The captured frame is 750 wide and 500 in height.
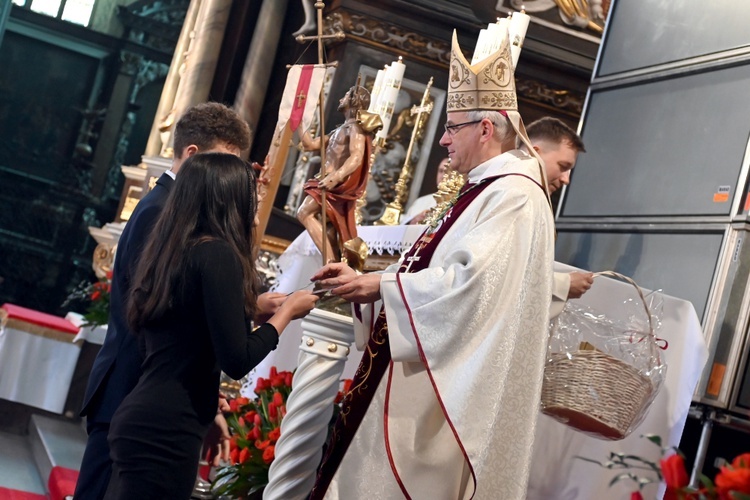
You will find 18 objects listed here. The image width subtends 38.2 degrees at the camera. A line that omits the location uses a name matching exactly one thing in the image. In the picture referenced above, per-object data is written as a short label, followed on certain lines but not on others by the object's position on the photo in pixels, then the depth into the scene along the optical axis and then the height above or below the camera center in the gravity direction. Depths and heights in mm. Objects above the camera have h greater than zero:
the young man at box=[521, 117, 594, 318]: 4246 +745
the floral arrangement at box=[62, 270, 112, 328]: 7062 -574
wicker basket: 3158 -112
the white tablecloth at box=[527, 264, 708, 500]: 3768 -268
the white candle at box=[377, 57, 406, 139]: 5328 +985
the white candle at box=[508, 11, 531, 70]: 5031 +1360
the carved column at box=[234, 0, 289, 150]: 8812 +1587
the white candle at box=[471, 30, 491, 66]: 4280 +1121
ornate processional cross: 3342 +515
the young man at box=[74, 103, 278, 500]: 2926 -375
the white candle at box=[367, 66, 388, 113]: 5402 +982
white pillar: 3352 -400
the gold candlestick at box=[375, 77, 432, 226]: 6316 +756
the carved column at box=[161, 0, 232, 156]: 8766 +1502
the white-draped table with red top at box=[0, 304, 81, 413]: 7098 -1027
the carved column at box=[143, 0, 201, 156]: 8789 +1261
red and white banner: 3836 +611
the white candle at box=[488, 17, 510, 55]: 4438 +1175
